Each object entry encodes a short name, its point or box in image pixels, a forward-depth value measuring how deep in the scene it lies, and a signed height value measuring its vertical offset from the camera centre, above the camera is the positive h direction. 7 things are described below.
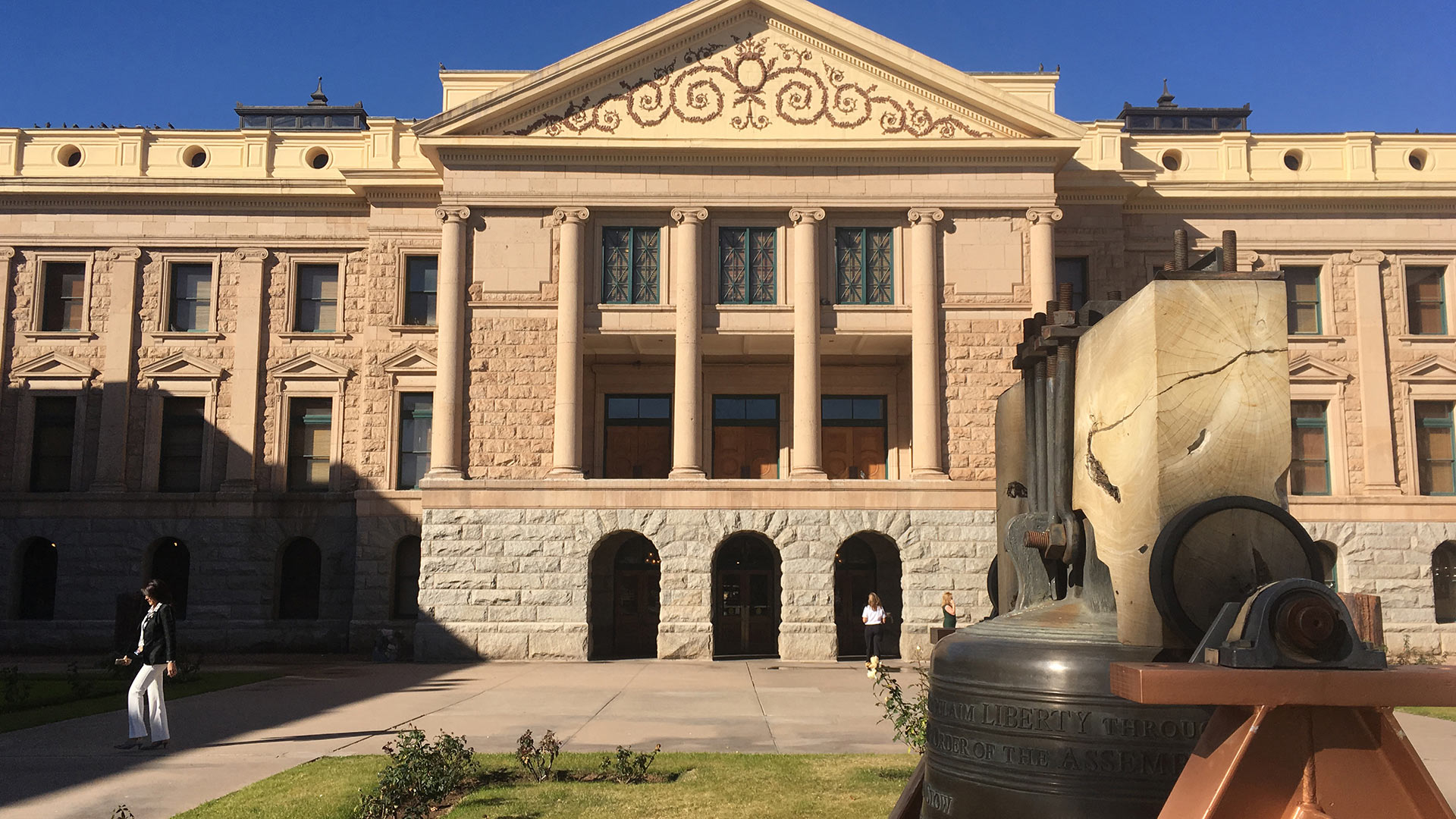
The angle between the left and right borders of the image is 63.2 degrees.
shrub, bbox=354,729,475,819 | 10.17 -2.49
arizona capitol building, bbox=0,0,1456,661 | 30.42 +4.70
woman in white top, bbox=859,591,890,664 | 27.95 -2.63
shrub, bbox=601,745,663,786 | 12.02 -2.66
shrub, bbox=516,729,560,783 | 12.23 -2.58
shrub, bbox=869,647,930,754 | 11.70 -2.13
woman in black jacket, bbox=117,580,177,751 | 14.05 -1.94
